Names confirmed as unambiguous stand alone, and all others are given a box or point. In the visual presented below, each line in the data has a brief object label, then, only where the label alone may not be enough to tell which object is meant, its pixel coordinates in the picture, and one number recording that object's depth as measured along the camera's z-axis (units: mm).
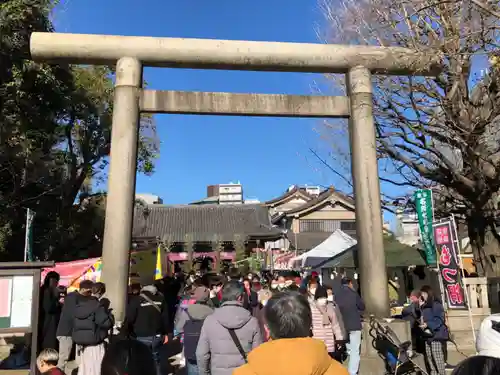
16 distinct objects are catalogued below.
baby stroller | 6734
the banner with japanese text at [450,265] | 9188
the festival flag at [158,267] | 12906
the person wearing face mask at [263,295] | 9661
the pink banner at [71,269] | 12352
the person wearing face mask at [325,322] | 6406
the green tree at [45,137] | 13164
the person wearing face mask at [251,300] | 9346
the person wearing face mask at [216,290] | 7941
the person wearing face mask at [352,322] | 7223
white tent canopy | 17453
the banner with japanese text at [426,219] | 10362
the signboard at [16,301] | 5680
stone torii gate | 7406
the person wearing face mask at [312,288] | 6965
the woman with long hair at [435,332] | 7181
